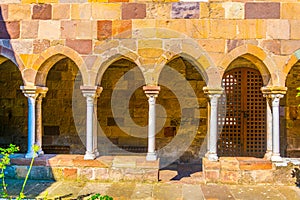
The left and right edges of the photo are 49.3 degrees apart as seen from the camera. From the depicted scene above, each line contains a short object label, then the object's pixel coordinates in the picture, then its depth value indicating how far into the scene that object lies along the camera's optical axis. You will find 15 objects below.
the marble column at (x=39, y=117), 6.23
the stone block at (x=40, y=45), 6.01
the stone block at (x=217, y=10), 5.86
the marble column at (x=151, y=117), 5.89
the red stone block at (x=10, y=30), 6.05
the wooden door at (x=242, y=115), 7.71
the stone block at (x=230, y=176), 5.70
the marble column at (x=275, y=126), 5.77
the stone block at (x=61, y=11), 6.00
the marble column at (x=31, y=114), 6.03
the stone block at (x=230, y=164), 5.70
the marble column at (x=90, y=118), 5.97
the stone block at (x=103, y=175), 5.80
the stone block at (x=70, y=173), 5.86
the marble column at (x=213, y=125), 5.84
